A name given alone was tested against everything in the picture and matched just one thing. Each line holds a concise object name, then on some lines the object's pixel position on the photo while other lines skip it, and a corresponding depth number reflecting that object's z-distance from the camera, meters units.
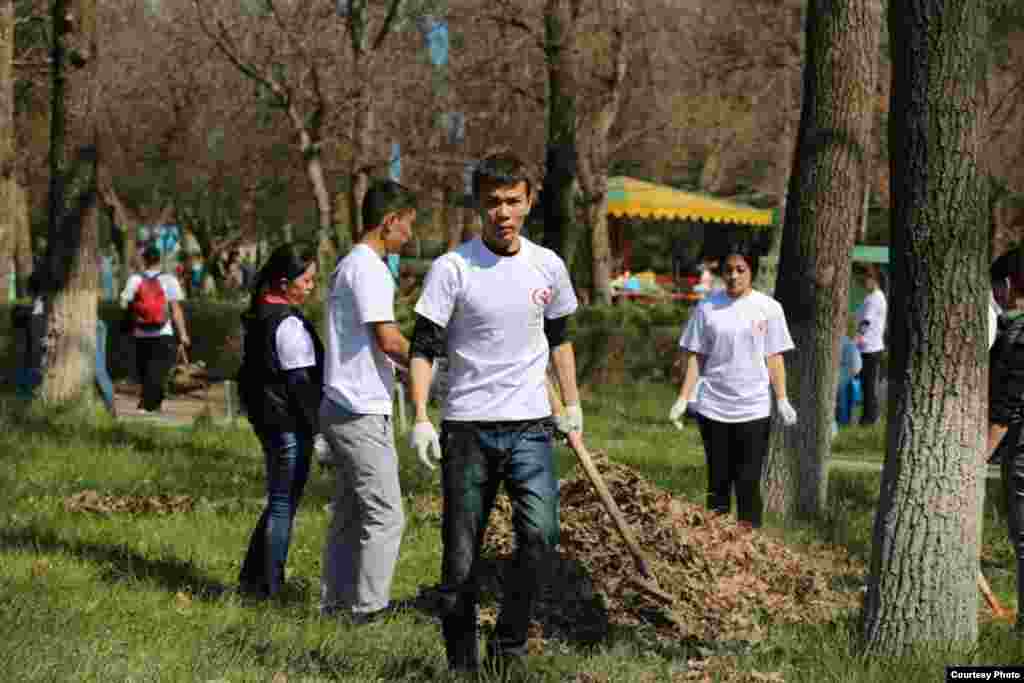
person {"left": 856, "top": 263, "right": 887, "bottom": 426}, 19.61
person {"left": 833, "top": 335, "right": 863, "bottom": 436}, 19.70
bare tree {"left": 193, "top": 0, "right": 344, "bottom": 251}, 25.95
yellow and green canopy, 32.41
